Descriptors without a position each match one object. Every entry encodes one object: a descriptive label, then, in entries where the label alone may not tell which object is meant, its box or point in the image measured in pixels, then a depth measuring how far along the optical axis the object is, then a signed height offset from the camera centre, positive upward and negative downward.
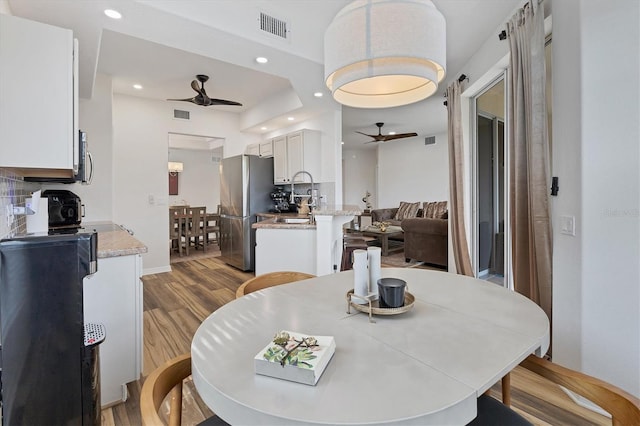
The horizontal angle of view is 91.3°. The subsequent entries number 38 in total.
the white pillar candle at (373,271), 1.29 -0.25
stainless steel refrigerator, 4.90 +0.14
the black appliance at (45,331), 1.20 -0.49
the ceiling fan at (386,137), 6.55 +1.56
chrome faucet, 4.86 +0.34
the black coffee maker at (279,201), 5.26 +0.15
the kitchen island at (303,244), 3.38 -0.39
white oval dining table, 0.67 -0.41
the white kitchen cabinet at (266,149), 5.61 +1.12
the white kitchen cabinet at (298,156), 4.89 +0.86
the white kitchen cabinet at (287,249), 3.54 -0.45
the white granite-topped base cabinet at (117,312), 1.80 -0.60
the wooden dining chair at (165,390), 0.74 -0.49
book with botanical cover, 0.75 -0.37
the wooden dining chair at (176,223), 6.06 -0.25
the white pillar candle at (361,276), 1.25 -0.26
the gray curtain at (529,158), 2.08 +0.36
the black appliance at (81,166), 2.33 +0.33
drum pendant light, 1.22 +0.68
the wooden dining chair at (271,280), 1.71 -0.41
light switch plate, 1.81 -0.09
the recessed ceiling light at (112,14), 2.26 +1.45
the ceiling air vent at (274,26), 2.81 +1.70
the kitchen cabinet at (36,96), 1.36 +0.52
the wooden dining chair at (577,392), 0.83 -0.54
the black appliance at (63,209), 2.74 +0.01
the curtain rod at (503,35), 2.64 +1.48
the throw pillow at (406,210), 7.63 -0.01
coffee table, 6.00 -0.48
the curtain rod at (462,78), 3.68 +1.57
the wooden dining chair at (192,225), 6.18 -0.30
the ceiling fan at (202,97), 3.86 +1.42
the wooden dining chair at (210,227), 6.55 -0.38
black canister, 1.17 -0.31
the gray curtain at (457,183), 3.77 +0.34
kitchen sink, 4.17 -0.14
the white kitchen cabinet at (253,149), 6.00 +1.18
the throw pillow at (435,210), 6.74 -0.01
